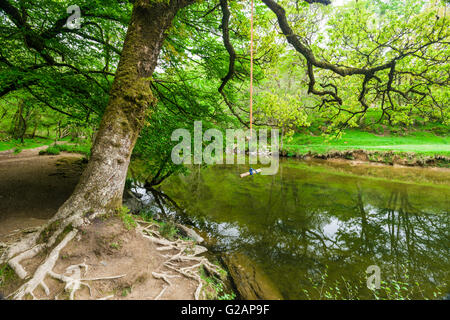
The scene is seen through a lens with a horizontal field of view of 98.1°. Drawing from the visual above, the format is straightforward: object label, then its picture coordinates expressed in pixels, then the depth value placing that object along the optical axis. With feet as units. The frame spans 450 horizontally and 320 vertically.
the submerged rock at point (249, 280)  13.62
